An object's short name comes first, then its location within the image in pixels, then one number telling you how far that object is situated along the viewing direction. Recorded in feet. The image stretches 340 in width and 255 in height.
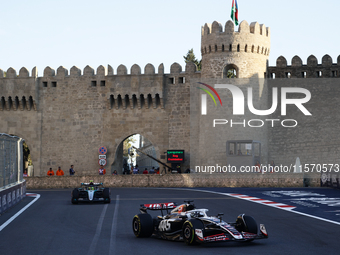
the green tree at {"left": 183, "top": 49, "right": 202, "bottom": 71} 250.12
